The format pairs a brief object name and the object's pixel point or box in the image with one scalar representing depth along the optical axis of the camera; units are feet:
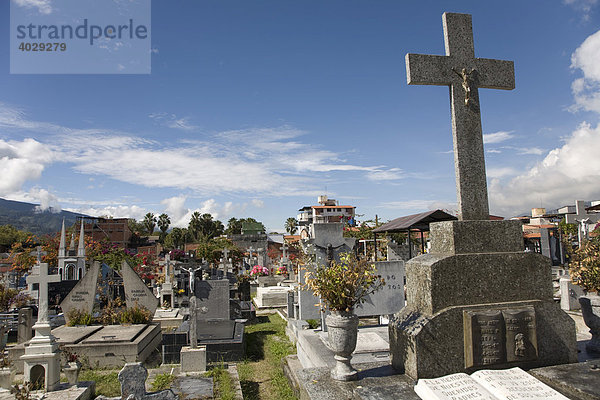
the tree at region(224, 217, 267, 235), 234.13
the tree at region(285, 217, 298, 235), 224.12
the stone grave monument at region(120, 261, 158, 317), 33.37
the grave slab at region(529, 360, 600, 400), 11.24
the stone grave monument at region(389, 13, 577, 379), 13.20
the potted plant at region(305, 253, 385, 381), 13.64
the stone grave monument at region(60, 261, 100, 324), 32.01
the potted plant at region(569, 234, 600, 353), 16.30
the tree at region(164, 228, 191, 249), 199.31
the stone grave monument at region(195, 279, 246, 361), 24.14
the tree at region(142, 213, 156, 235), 265.54
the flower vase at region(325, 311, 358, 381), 13.60
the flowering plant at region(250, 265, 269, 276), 66.13
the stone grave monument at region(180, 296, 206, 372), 21.45
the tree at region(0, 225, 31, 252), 143.02
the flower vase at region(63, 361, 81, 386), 18.17
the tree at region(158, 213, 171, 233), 254.88
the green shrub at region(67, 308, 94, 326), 29.94
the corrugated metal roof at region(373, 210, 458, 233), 40.85
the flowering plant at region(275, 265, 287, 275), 70.08
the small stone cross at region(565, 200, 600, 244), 46.88
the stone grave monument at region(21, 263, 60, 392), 16.84
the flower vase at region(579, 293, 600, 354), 16.08
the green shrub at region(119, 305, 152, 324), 30.09
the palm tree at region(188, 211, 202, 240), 215.92
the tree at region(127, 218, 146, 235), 262.06
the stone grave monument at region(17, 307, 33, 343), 26.78
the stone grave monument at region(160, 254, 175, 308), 42.06
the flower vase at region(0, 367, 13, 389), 17.57
